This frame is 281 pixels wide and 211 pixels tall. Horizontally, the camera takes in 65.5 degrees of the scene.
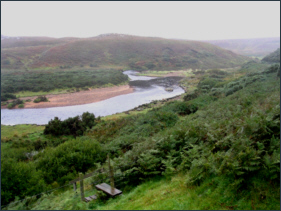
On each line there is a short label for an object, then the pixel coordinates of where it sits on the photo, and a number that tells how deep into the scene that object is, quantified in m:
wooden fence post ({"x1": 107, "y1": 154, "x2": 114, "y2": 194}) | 5.93
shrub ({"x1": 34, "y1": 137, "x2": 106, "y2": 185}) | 9.70
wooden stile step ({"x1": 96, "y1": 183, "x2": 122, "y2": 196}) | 5.89
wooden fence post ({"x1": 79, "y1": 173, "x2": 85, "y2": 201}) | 5.93
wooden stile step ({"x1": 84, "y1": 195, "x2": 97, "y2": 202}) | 5.94
